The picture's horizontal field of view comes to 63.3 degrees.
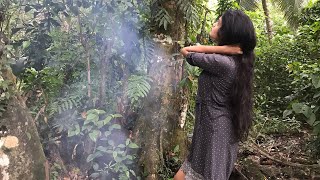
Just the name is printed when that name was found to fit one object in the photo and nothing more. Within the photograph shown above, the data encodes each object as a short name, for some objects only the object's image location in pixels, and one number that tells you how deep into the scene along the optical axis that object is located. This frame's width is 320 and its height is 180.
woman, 1.58
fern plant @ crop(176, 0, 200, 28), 2.30
